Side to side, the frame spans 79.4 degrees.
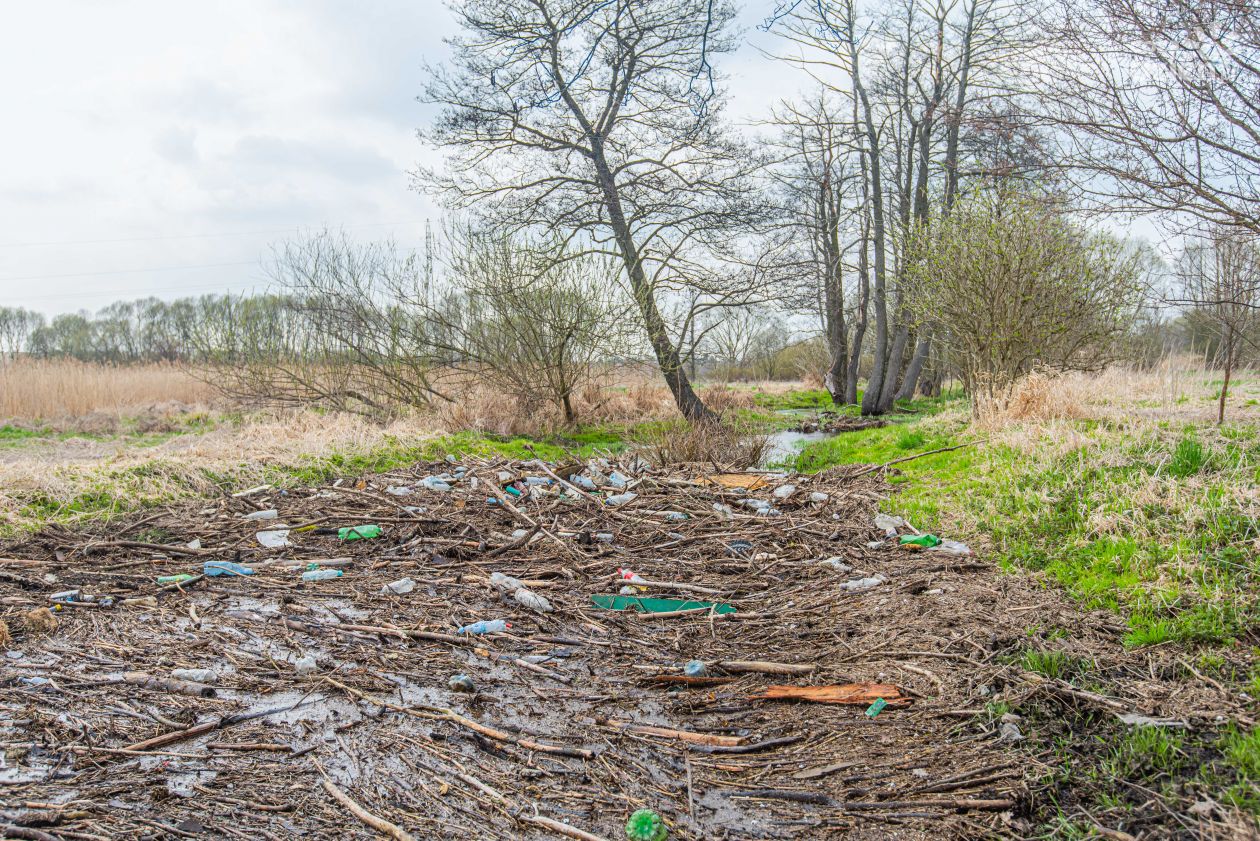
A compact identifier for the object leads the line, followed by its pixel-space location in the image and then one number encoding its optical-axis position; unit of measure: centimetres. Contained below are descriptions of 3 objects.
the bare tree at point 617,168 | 1357
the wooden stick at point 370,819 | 231
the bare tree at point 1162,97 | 449
